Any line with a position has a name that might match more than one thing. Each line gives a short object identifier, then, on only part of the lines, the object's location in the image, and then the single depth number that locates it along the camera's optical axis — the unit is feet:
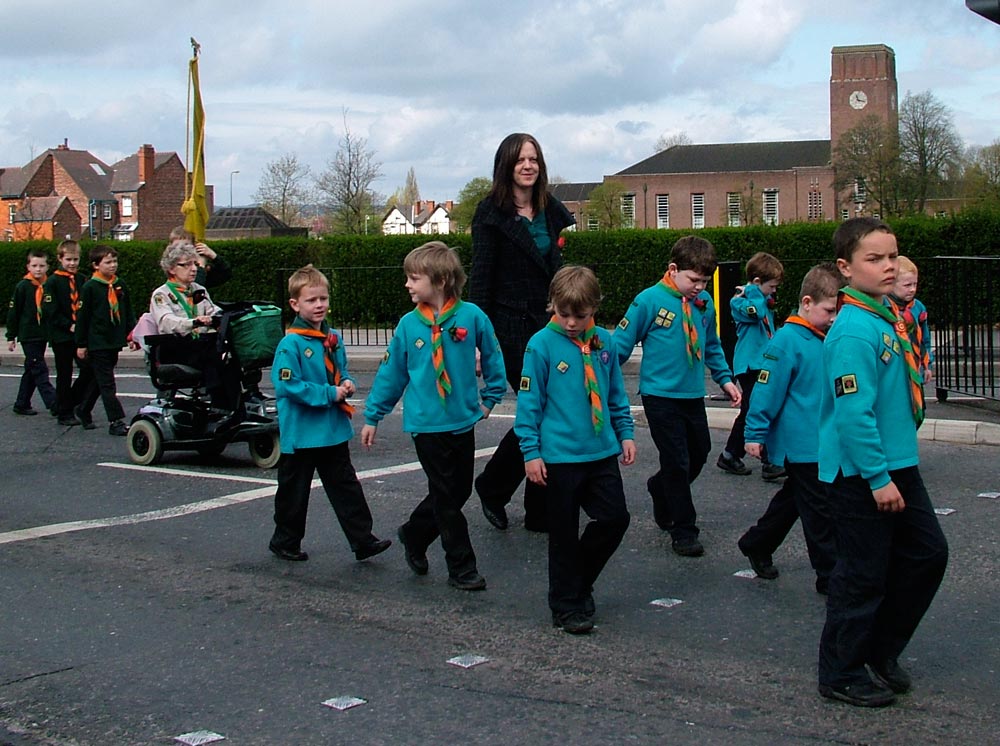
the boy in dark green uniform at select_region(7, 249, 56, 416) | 43.57
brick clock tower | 399.65
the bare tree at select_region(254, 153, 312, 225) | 206.80
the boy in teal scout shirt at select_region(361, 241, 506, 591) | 20.12
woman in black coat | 23.89
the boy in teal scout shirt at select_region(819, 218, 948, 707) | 14.30
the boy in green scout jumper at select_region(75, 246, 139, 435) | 38.42
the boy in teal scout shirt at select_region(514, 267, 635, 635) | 18.03
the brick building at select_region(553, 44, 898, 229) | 394.11
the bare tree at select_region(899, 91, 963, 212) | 264.52
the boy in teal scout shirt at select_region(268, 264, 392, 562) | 21.95
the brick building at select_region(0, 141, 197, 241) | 339.98
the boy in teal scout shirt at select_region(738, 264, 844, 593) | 18.92
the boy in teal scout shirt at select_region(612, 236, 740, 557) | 22.25
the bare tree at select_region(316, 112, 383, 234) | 162.71
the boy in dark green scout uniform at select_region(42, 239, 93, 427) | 40.96
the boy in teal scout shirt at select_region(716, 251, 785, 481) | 29.30
